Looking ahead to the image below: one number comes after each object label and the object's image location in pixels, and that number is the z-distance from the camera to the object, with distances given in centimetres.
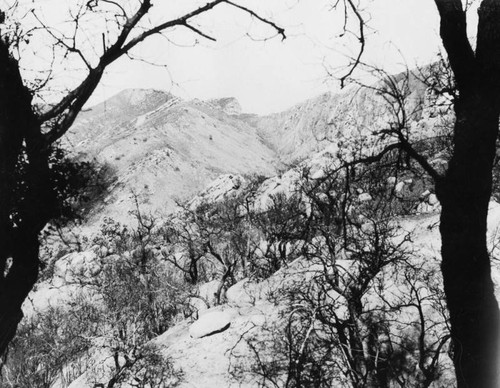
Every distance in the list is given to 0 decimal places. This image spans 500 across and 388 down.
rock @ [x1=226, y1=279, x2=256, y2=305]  1458
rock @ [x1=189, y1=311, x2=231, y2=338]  1205
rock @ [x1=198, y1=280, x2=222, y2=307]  1982
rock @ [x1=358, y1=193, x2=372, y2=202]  2449
